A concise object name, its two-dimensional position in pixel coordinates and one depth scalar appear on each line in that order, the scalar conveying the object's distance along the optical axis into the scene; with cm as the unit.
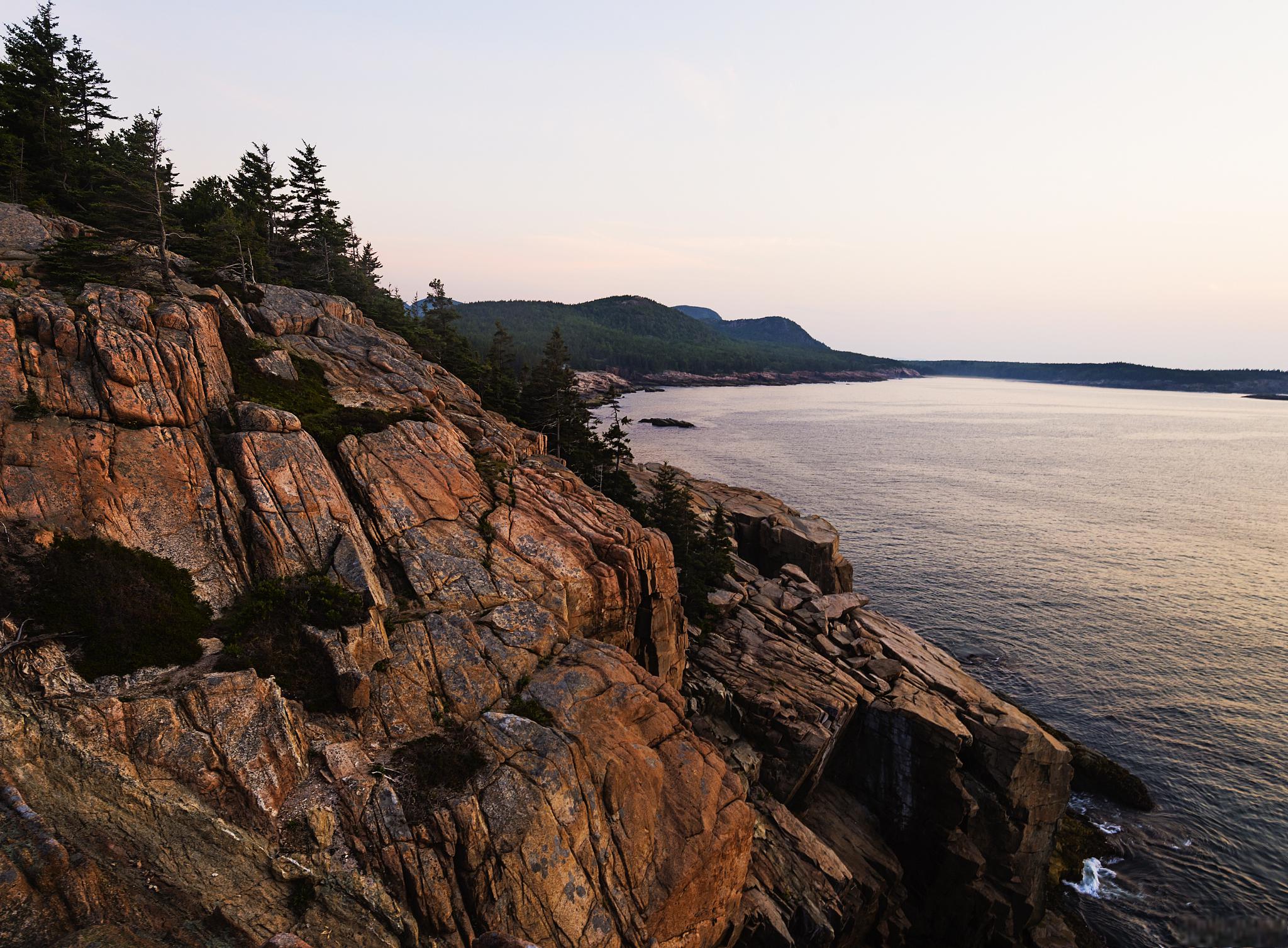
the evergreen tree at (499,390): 5344
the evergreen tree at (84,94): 4531
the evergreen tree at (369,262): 8588
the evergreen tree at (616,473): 4744
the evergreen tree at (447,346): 5606
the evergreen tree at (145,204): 2680
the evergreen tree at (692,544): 3475
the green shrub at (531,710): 1812
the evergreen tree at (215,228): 3388
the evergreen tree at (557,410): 5350
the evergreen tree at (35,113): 3528
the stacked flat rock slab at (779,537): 4959
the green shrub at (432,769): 1499
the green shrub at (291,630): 1609
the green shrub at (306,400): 2362
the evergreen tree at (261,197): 5097
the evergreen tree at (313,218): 5284
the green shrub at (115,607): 1448
